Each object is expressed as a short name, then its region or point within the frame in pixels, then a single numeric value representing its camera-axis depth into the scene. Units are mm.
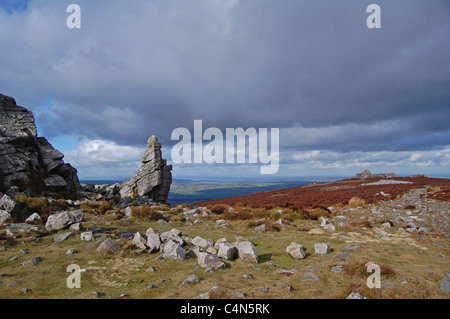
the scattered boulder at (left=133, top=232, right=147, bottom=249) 13312
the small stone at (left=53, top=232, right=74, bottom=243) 15034
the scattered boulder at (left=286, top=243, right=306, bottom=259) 12461
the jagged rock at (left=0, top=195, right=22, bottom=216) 18438
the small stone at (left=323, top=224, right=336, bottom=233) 19344
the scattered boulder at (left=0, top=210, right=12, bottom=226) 17128
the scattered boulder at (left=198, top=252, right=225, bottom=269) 10702
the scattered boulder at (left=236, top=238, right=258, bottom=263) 12117
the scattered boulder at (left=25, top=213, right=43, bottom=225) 17700
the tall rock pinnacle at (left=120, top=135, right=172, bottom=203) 39438
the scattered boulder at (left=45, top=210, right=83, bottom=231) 17141
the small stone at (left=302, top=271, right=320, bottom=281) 9435
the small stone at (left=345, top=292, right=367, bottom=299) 7251
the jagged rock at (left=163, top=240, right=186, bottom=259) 11927
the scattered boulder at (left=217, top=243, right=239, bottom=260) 12000
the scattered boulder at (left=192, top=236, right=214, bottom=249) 13812
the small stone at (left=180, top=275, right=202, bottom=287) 8883
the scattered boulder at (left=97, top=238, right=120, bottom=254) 12609
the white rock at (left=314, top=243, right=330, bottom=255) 13159
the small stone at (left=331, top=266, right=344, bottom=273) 10161
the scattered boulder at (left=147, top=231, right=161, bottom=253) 13006
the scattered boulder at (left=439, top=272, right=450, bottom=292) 8263
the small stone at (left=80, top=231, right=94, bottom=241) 15181
